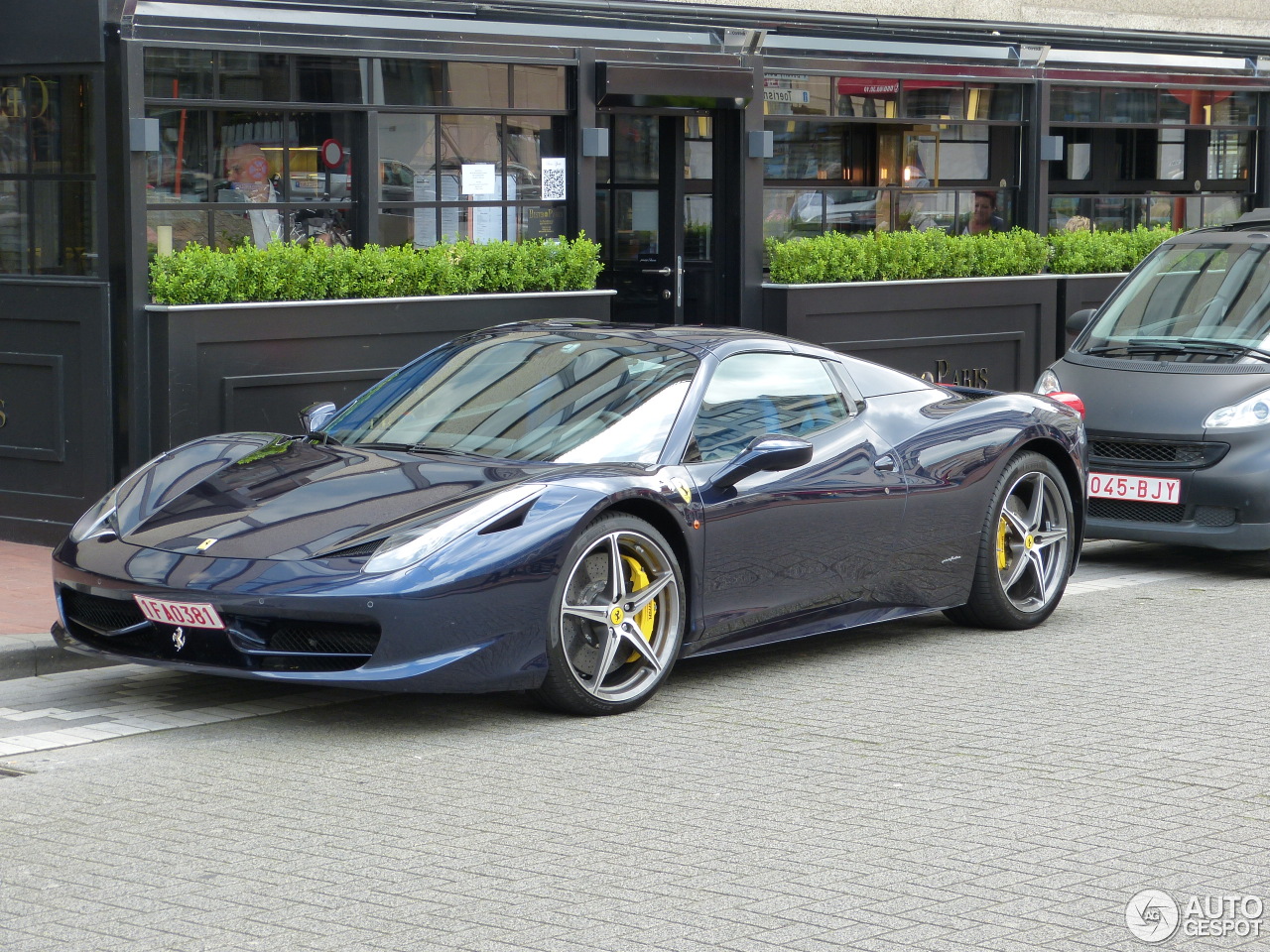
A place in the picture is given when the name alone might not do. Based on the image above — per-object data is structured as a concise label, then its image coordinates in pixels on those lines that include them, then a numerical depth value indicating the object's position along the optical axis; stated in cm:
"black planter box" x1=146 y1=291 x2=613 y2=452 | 978
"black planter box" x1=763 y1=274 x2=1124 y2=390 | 1337
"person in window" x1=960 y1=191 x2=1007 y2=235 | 1520
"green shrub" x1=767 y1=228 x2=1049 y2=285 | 1335
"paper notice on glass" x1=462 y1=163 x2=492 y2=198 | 1187
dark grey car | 948
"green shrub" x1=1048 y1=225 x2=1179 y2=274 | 1532
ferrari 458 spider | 595
